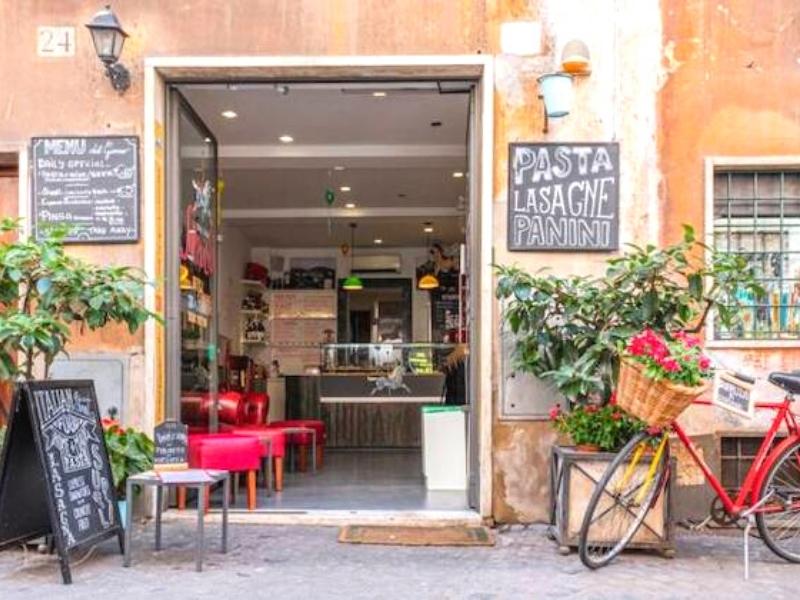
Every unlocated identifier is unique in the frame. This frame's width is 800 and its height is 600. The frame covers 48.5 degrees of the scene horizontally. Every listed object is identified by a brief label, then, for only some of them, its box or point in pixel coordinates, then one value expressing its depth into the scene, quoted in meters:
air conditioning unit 16.16
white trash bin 7.36
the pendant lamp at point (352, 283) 15.22
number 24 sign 6.14
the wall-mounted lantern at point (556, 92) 5.77
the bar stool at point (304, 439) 8.57
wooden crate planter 5.18
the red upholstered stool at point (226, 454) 6.51
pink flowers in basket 4.67
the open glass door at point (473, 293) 6.23
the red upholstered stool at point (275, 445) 7.12
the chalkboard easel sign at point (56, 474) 4.67
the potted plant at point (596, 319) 5.28
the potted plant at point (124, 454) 5.34
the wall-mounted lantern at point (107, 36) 5.77
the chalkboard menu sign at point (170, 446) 5.06
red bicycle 5.01
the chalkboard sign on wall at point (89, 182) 6.10
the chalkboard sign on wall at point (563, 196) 6.05
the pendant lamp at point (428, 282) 14.88
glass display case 10.83
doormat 5.60
